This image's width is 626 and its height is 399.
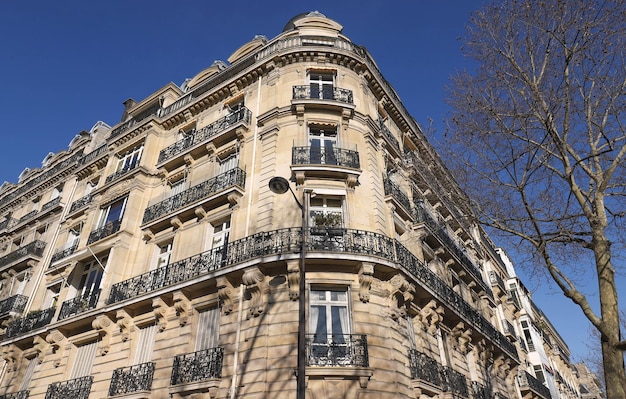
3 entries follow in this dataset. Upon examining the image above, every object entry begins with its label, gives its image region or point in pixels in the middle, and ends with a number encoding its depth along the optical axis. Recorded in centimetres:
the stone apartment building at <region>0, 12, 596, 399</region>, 1174
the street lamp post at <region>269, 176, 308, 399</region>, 750
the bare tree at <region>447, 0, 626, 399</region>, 871
